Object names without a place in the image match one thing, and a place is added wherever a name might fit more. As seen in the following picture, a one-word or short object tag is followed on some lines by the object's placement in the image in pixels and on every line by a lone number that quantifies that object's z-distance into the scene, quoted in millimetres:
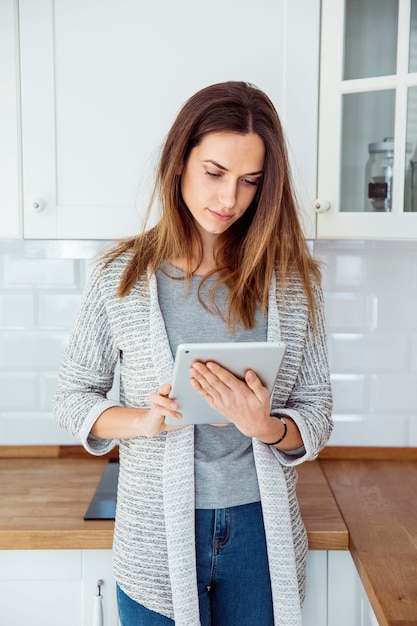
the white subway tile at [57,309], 2045
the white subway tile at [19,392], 2064
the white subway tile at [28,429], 2074
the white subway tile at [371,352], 2031
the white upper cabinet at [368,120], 1551
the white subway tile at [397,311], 2020
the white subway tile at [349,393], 2045
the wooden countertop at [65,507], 1527
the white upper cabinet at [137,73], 1557
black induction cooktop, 1584
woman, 1272
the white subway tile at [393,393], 2039
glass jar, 1590
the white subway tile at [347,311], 2027
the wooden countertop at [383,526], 1248
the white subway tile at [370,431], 2053
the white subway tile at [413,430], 2049
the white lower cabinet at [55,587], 1567
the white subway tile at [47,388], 2064
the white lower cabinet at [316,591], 1558
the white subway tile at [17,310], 2047
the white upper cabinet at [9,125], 1562
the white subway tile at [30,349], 2055
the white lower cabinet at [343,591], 1555
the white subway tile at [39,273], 2039
